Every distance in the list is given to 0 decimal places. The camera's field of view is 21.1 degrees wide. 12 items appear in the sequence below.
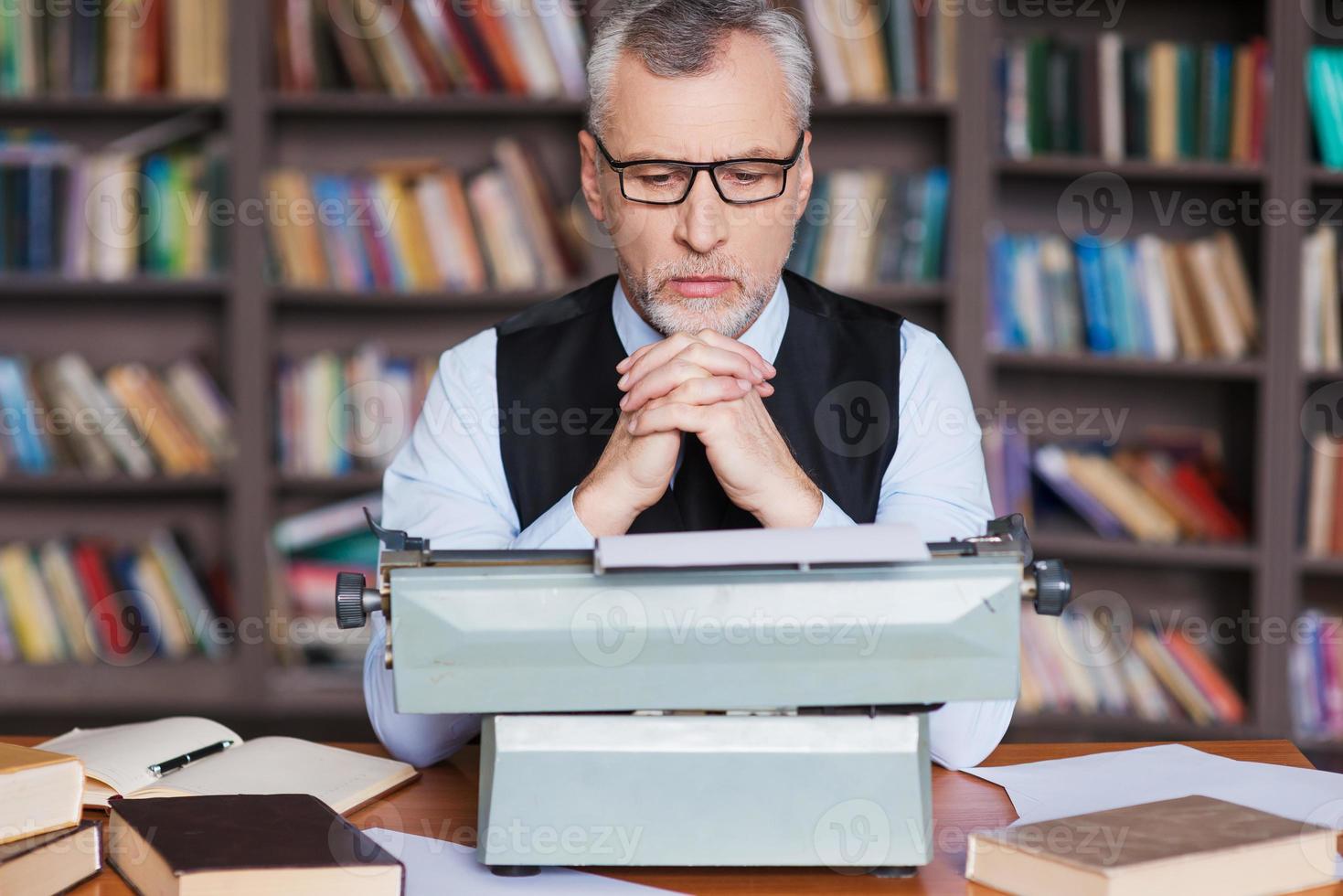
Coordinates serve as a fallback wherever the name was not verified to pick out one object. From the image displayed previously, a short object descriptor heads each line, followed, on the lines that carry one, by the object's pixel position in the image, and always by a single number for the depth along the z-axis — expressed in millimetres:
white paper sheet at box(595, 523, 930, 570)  2182
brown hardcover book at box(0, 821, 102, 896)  2206
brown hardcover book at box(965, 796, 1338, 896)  2173
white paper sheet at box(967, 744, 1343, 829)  2372
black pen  2439
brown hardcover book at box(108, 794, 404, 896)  2162
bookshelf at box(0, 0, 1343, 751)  4751
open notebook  2400
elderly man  2504
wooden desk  2241
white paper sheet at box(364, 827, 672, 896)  2233
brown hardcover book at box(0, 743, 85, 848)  2258
